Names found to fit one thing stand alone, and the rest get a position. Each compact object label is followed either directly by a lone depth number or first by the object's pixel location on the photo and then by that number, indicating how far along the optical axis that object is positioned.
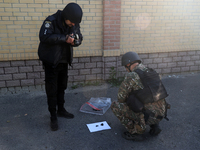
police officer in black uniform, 2.95
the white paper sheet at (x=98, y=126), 3.35
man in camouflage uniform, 2.76
